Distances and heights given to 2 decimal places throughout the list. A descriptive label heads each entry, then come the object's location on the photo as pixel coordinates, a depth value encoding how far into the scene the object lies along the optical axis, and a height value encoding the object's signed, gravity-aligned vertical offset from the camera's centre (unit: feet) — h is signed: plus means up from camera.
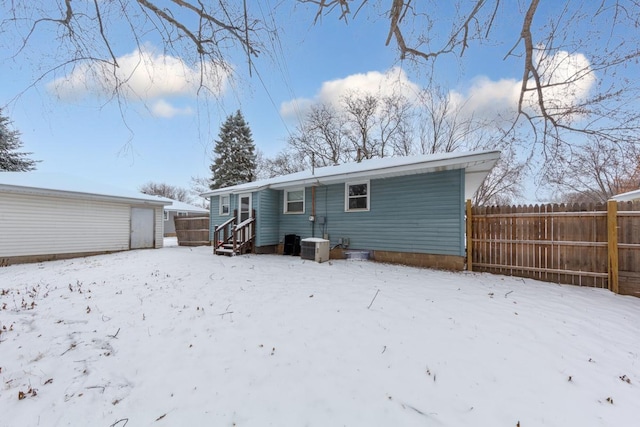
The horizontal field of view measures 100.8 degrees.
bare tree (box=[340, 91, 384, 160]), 65.98 +27.28
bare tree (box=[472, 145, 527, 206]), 58.18 +8.82
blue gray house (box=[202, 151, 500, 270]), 23.58 +1.55
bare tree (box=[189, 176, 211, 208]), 105.54 +15.17
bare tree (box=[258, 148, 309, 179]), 83.05 +19.65
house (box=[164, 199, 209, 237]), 75.37 +2.67
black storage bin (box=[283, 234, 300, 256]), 32.63 -2.71
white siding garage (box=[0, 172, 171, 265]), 30.27 +0.34
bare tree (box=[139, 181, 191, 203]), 134.50 +16.12
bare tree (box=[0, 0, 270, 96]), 9.74 +7.70
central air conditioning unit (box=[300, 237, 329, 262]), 27.45 -2.81
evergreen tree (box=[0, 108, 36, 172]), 56.39 +13.77
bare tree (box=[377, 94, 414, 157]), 60.95 +22.47
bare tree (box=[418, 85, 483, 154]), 55.77 +20.93
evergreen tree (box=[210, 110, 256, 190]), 84.23 +20.04
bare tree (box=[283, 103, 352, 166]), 72.13 +24.29
